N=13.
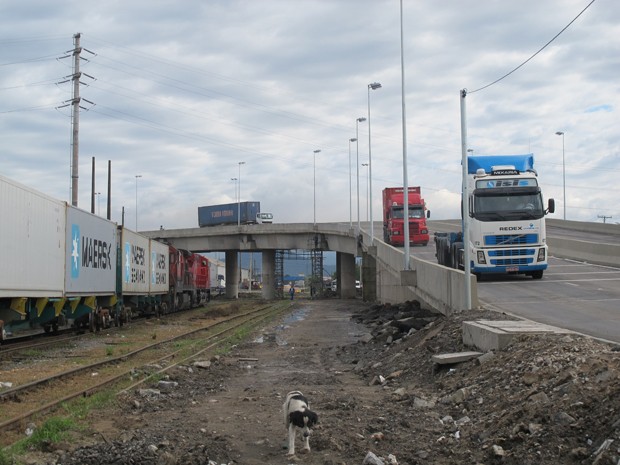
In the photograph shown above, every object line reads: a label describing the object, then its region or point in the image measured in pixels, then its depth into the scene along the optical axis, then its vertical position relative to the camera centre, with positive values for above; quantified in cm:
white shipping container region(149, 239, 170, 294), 3341 -16
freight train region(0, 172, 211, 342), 1552 -5
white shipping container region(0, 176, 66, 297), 1494 +53
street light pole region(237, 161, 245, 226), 8462 +594
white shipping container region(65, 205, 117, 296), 1980 +32
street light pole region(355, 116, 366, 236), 4934 +495
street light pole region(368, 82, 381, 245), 4550 +528
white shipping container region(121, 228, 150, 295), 2723 +4
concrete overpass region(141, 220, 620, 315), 2262 +74
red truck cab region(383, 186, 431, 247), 5069 +326
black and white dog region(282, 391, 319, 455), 715 -160
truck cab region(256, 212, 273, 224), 8317 +529
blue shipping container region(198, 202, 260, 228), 8581 +625
